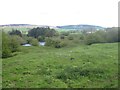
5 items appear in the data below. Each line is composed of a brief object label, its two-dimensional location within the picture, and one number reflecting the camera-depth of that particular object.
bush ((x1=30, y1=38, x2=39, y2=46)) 35.57
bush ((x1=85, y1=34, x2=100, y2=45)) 30.67
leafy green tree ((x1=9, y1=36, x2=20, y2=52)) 23.29
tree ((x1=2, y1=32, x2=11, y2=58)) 18.35
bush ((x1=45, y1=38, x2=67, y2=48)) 33.00
